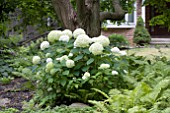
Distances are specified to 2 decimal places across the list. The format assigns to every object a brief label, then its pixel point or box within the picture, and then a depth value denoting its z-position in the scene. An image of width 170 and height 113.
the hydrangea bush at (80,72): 4.13
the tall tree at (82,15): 5.33
